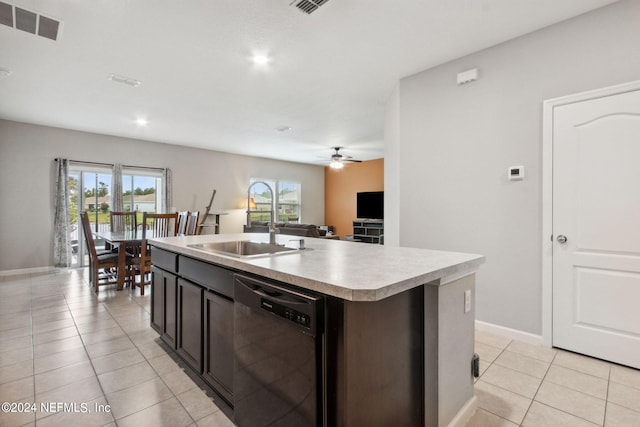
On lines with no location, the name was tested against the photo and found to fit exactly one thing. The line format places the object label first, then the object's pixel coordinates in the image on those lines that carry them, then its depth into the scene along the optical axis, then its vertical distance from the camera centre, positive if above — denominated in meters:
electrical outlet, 1.63 -0.48
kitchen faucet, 2.24 -0.15
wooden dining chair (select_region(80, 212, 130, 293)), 4.19 -0.66
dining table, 4.06 -0.42
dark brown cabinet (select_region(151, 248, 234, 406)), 1.70 -0.66
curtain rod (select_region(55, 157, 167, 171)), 5.79 +0.98
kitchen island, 1.07 -0.51
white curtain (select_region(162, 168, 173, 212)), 6.82 +0.48
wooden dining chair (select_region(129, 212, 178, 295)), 4.18 -0.64
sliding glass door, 5.93 +0.24
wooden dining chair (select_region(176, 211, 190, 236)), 5.19 -0.20
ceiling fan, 7.29 +1.25
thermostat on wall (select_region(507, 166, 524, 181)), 2.67 +0.34
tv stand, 8.02 -0.48
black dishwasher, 1.11 -0.60
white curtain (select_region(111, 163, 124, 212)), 6.22 +0.46
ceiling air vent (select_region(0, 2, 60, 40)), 2.36 +1.57
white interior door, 2.21 -0.12
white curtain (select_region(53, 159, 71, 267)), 5.59 -0.11
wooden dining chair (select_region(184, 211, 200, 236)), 5.15 -0.19
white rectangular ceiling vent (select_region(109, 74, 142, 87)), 3.53 +1.57
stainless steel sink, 2.14 -0.26
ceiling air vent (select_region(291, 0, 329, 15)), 2.26 +1.56
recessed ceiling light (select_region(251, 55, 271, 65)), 3.11 +1.59
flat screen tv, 8.40 +0.20
